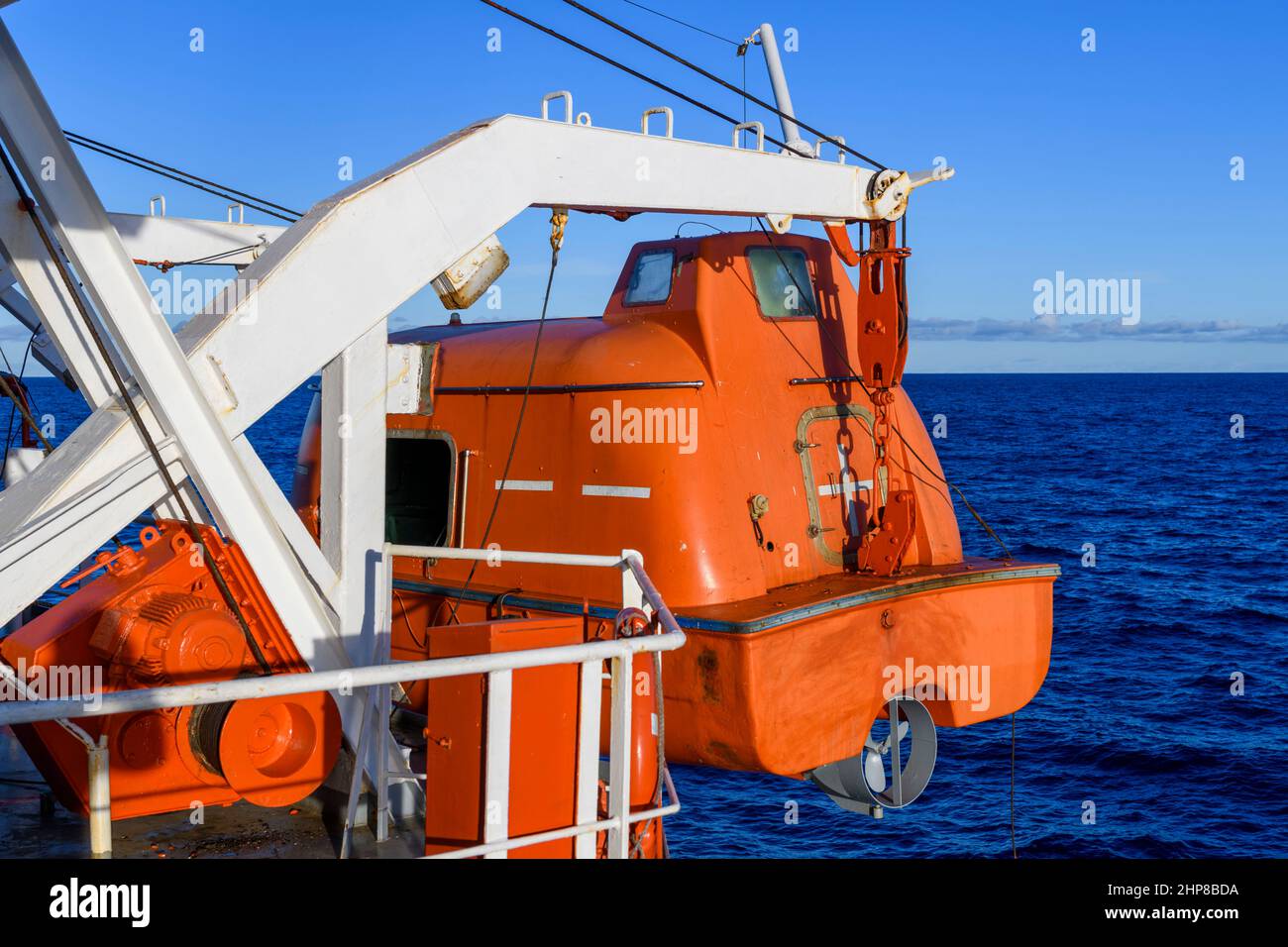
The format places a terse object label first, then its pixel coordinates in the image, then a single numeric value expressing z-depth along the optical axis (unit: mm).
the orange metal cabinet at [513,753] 4441
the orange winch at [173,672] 5051
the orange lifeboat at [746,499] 7703
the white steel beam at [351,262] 5027
